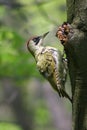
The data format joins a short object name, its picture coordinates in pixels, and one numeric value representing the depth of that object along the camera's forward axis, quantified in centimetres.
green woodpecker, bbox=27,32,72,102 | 630
